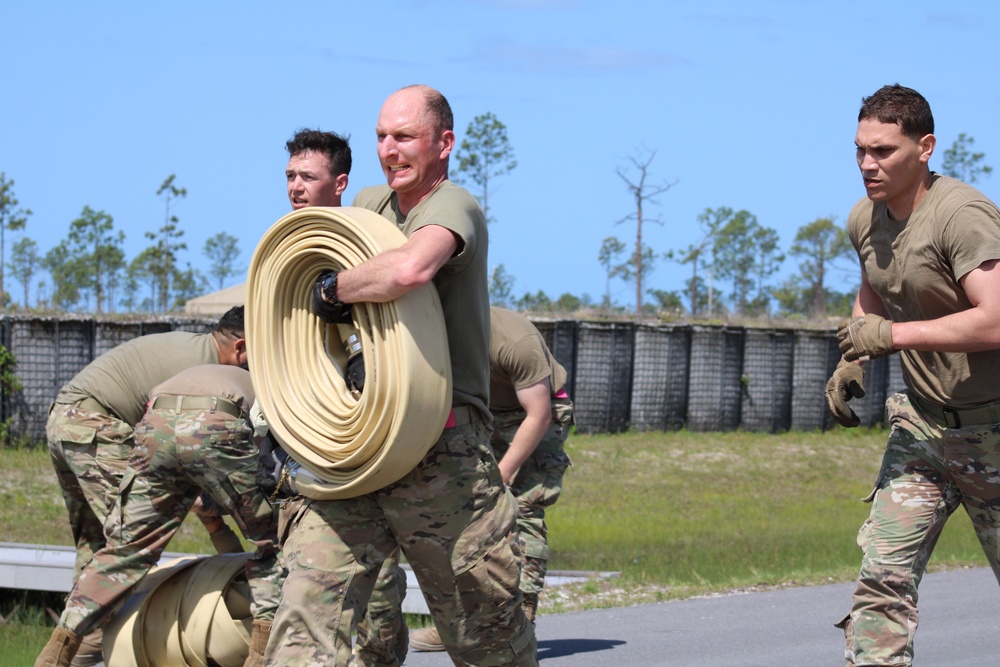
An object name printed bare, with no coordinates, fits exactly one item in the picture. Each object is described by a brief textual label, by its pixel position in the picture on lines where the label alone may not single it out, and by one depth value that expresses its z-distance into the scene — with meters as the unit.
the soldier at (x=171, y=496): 12.07
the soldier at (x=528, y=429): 13.29
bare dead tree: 60.72
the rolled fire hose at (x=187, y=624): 12.36
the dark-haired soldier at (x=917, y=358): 9.66
